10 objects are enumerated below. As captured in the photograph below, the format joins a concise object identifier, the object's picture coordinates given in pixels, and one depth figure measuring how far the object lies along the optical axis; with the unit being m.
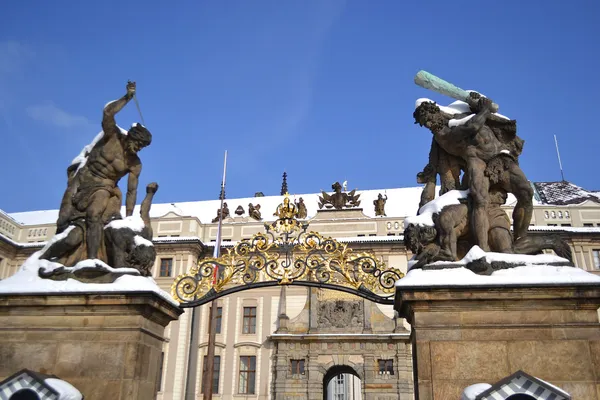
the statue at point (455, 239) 6.36
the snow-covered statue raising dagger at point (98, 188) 6.96
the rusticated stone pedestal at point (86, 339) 6.14
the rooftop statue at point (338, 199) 33.72
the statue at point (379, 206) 34.09
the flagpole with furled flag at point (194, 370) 29.59
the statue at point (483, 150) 6.54
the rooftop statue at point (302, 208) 33.19
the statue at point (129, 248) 6.87
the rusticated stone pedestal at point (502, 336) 5.61
